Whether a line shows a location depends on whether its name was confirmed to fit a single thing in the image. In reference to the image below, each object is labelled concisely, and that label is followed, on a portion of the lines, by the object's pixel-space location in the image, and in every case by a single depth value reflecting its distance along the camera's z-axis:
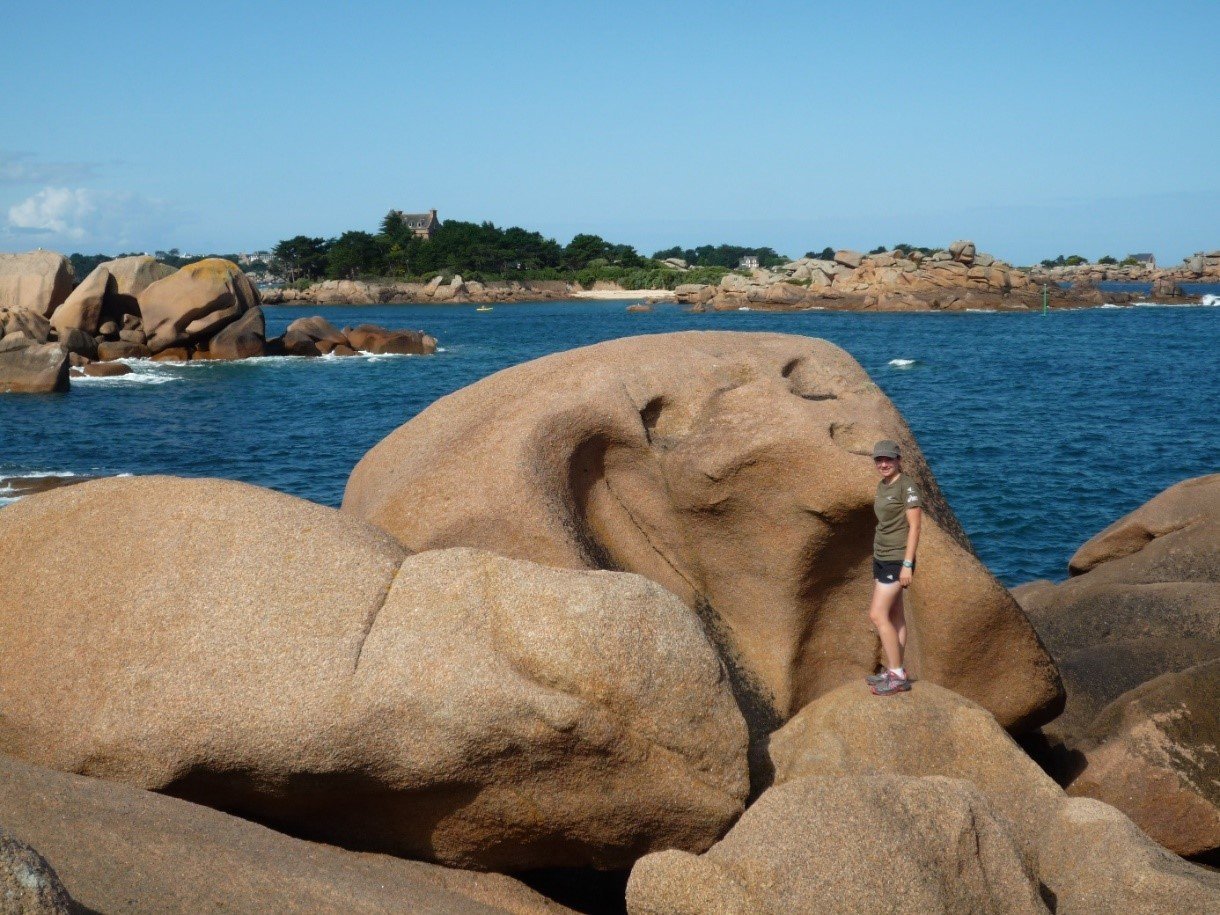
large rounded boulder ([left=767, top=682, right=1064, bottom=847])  7.30
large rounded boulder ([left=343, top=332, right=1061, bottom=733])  8.32
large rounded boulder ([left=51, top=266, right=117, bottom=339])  46.81
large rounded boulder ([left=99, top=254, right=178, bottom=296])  48.72
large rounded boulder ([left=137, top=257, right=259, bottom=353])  47.09
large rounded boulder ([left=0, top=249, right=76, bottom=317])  47.25
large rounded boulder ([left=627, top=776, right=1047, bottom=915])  5.32
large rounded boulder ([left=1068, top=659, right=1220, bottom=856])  7.81
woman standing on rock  8.01
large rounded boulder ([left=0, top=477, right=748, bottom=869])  5.95
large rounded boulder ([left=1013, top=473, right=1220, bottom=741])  10.01
